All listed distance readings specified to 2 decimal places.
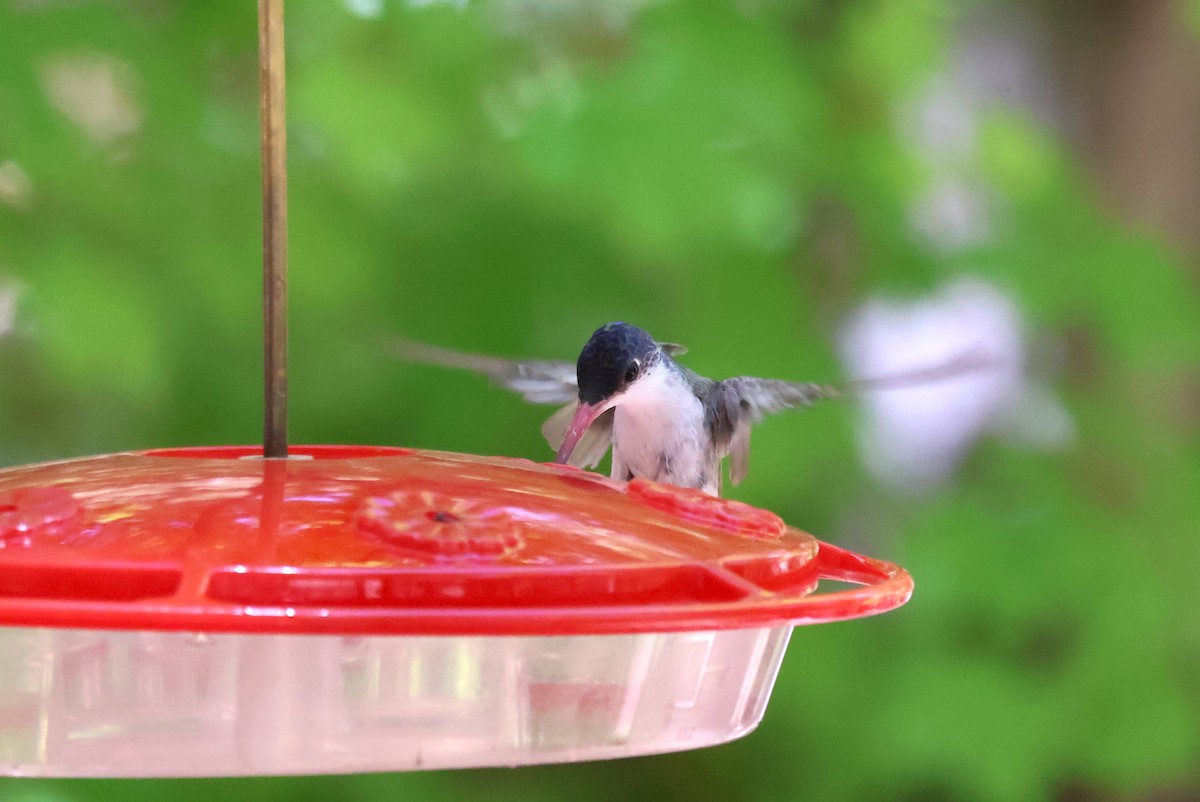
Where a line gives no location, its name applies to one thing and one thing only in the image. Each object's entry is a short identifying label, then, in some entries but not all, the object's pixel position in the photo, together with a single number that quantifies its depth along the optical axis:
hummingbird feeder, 2.01
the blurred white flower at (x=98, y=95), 5.25
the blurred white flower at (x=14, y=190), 5.18
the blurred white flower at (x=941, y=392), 6.58
